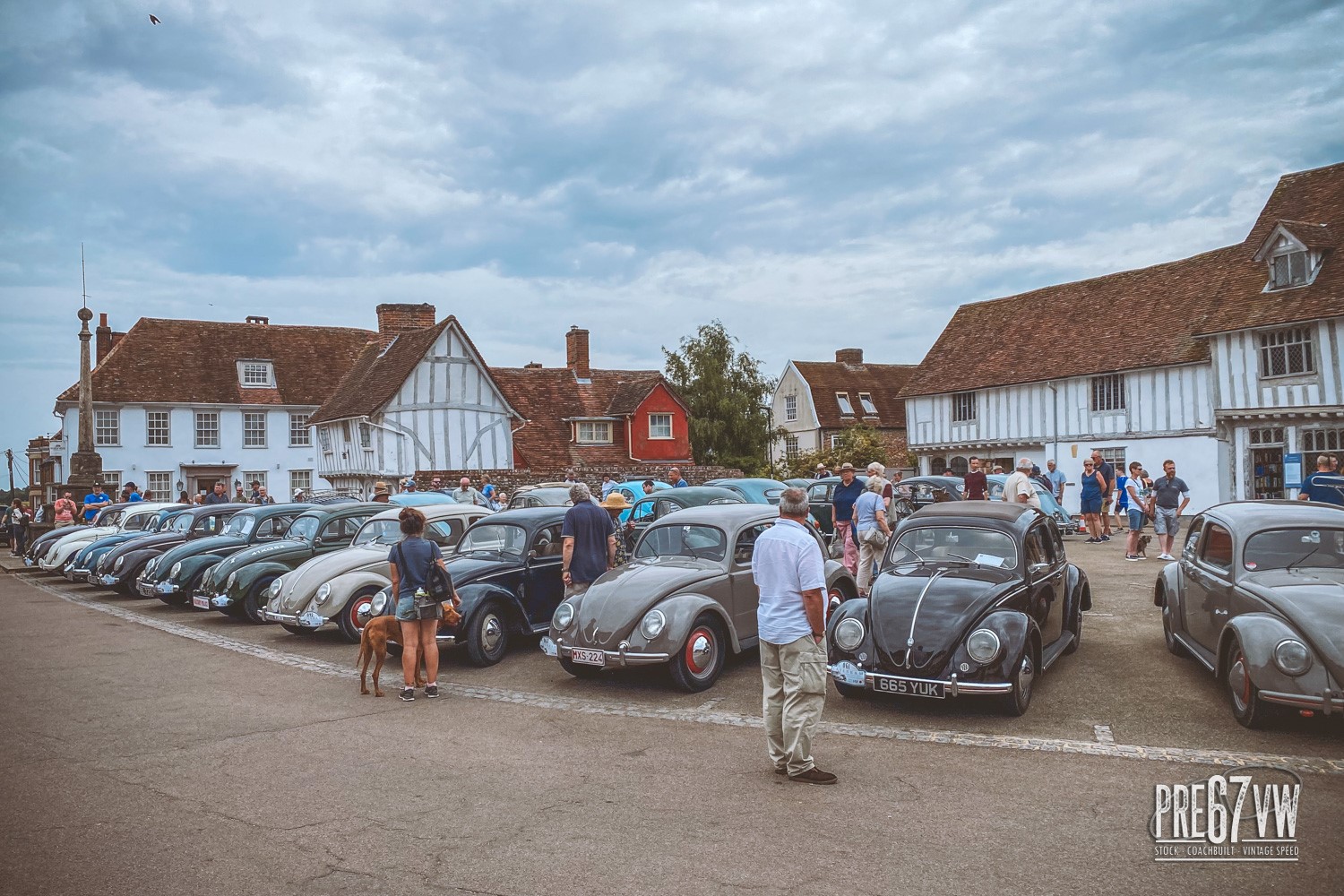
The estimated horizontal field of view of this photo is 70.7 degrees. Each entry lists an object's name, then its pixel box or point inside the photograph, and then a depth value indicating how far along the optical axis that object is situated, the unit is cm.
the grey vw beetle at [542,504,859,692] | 841
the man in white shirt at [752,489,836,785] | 594
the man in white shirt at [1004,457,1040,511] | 1238
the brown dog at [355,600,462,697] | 864
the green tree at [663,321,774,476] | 4866
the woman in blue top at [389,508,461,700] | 861
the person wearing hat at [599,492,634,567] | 1386
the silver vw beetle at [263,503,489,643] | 1140
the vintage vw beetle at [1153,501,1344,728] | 631
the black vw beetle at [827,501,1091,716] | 715
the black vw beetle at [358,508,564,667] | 1004
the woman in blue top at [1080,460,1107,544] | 1995
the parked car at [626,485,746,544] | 1619
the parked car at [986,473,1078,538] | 1774
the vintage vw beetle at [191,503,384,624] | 1325
